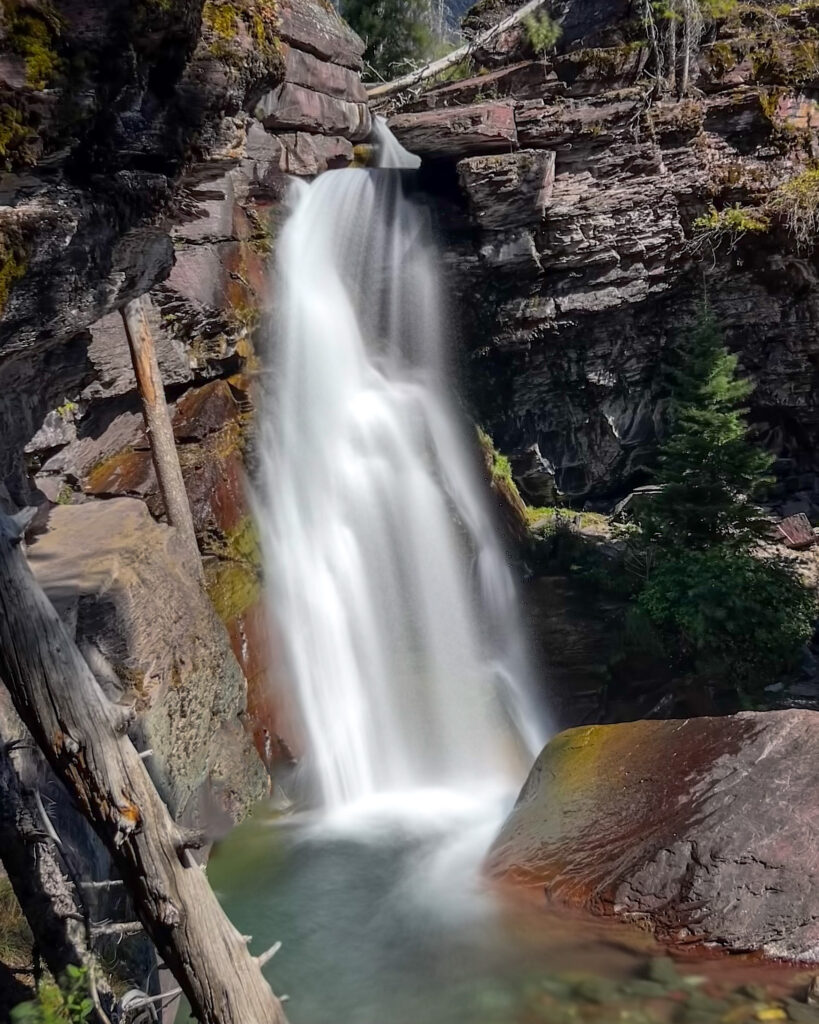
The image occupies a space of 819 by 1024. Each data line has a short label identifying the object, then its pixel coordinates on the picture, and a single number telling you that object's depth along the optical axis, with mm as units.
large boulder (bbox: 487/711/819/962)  5910
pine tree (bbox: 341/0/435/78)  22547
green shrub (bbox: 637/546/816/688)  11258
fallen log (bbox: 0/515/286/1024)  3229
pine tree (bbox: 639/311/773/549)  12133
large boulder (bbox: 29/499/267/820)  7031
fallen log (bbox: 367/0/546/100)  19312
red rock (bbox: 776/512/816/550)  13727
